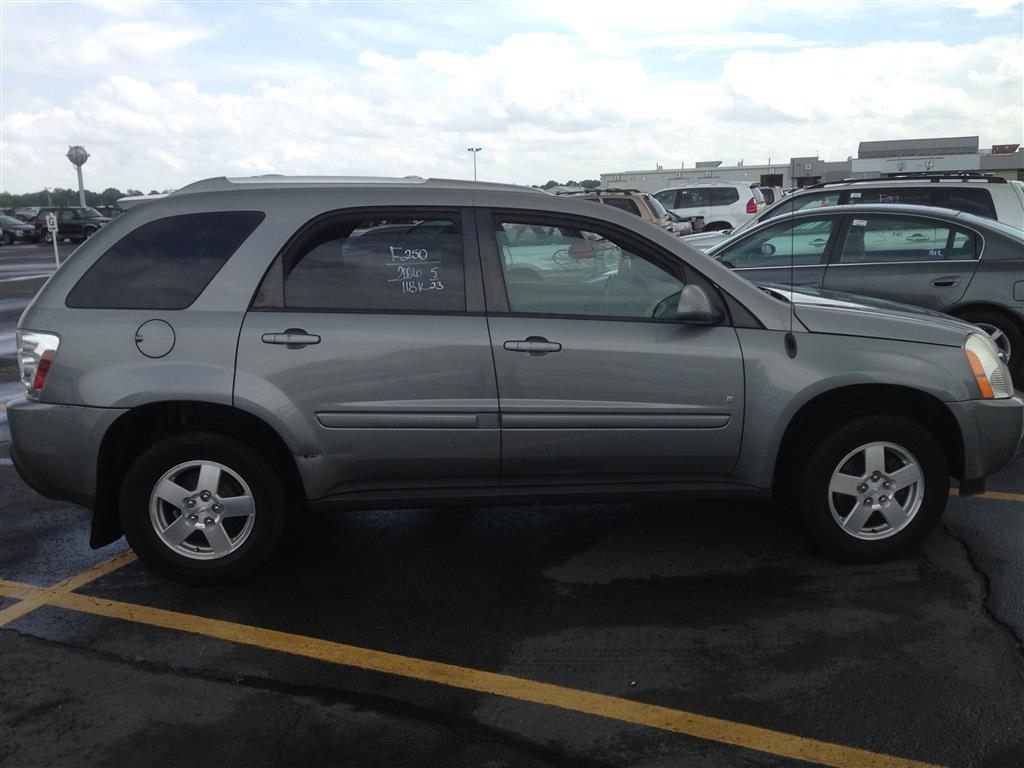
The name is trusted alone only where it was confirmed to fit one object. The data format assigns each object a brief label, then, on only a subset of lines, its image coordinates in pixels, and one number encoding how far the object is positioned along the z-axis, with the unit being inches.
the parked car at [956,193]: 378.6
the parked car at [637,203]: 652.1
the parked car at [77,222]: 1509.6
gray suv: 163.6
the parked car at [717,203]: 992.2
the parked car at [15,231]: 1726.1
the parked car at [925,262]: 311.7
